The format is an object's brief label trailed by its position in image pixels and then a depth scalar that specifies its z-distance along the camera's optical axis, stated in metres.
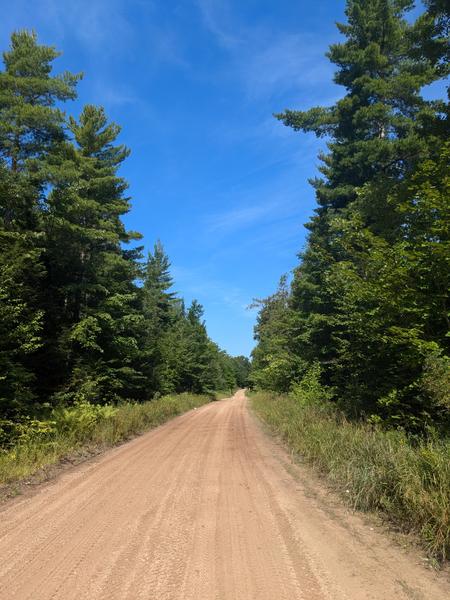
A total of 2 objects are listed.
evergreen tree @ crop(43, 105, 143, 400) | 19.17
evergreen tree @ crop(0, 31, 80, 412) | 14.00
